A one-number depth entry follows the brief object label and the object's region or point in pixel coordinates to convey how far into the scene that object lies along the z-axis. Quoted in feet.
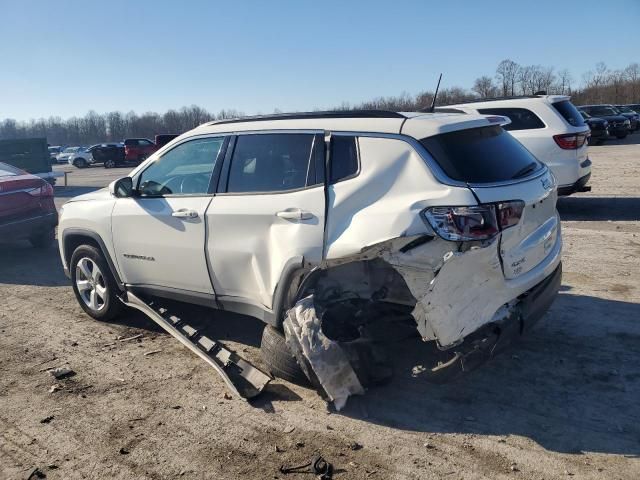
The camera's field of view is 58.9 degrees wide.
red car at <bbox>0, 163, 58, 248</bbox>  26.86
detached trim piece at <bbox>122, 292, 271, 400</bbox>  13.20
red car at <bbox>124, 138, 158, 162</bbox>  125.90
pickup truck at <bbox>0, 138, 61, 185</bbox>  61.26
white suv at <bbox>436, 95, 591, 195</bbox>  30.48
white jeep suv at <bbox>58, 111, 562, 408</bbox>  10.85
